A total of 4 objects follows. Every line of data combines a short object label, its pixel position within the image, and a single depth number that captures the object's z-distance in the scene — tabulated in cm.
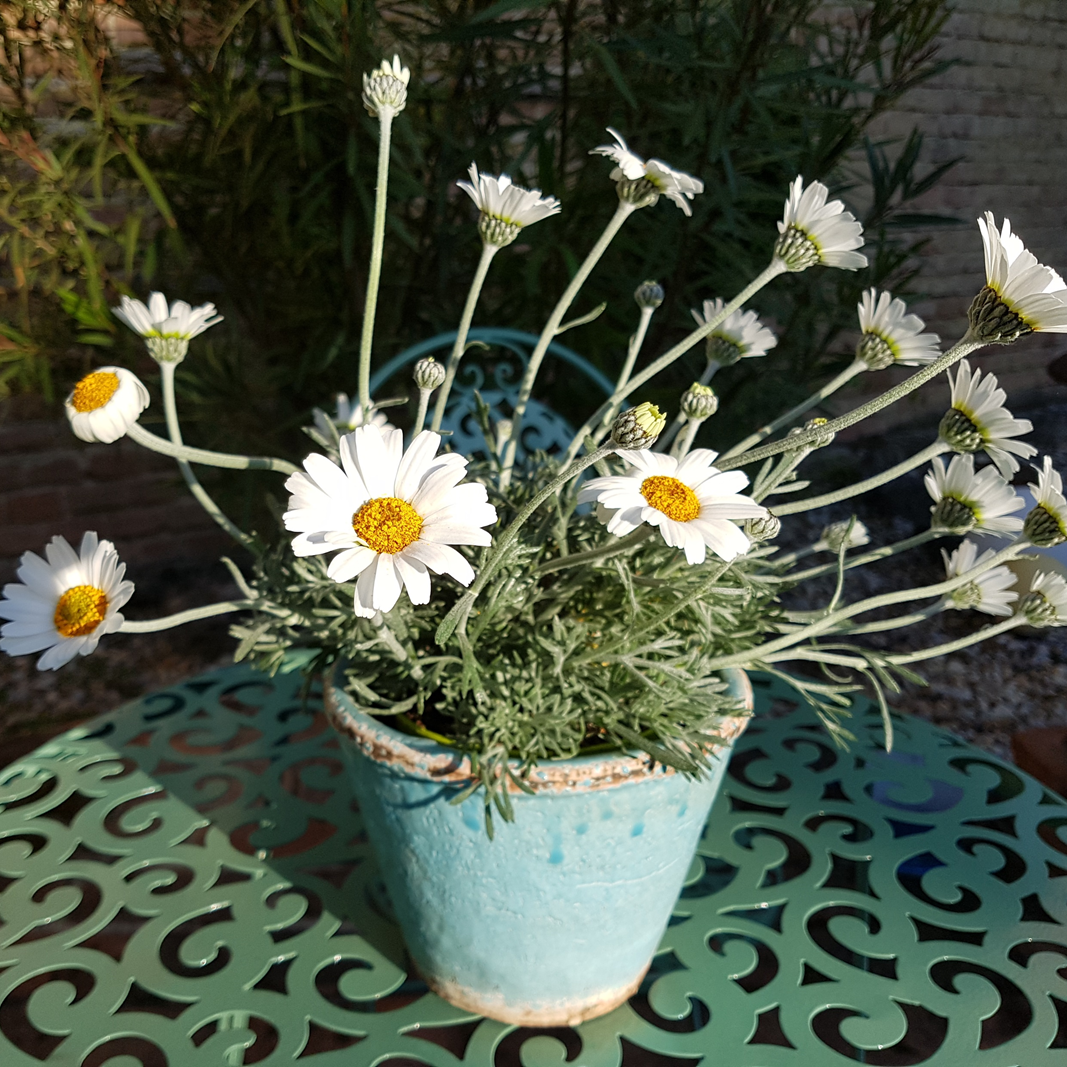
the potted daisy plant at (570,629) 57
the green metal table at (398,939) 69
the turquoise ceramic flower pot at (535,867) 61
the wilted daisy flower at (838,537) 68
